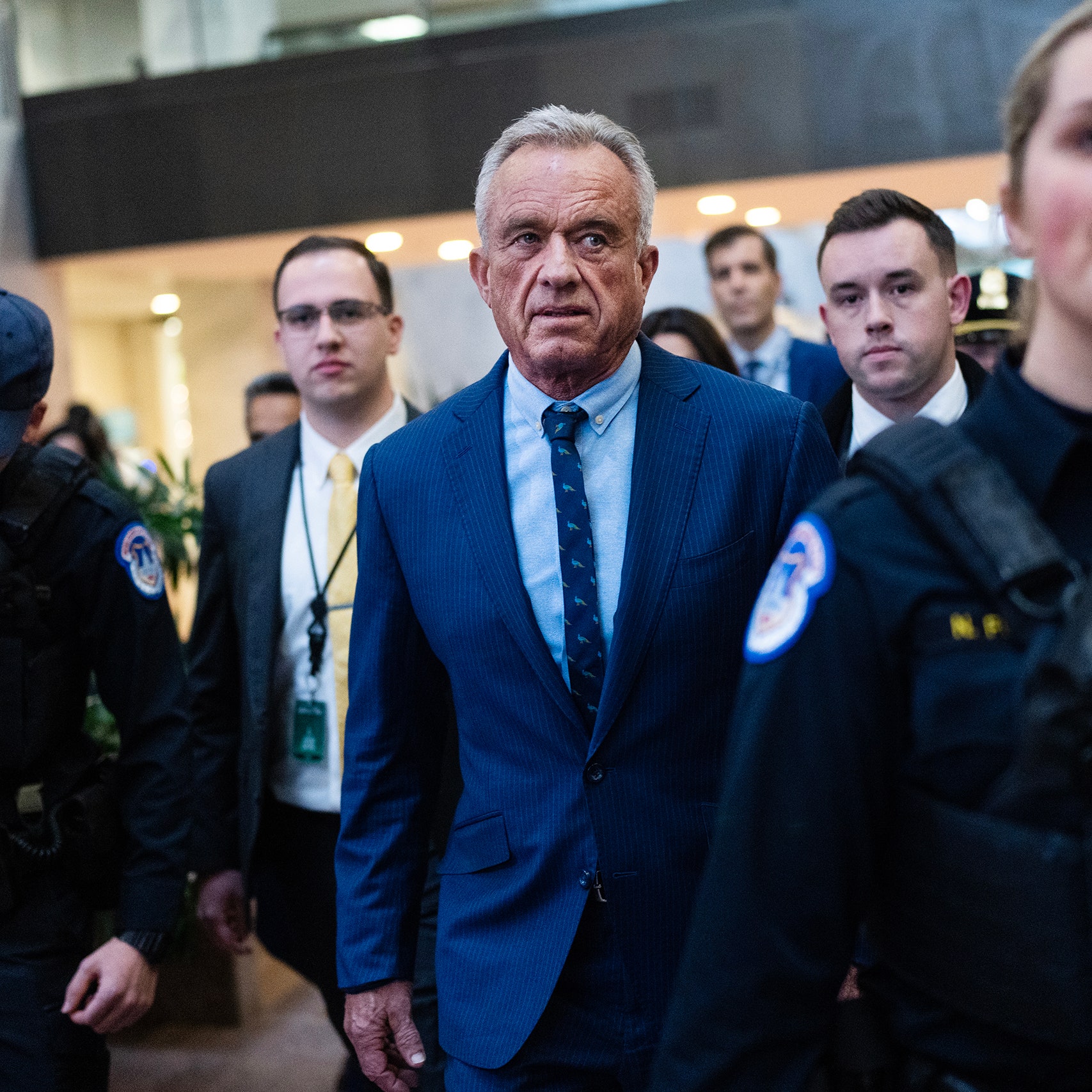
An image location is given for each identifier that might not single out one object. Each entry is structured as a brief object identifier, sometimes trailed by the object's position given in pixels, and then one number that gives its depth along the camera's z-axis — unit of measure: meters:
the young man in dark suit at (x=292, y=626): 2.45
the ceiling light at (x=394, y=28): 7.35
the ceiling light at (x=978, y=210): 6.04
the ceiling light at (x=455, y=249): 8.31
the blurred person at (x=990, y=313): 2.88
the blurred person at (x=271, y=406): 4.15
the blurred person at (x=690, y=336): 3.18
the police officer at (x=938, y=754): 0.91
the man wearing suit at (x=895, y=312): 2.31
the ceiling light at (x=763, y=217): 7.57
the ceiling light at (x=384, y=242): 7.91
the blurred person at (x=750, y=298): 4.00
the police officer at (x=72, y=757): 1.91
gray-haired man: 1.48
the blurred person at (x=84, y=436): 4.44
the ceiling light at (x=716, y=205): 7.21
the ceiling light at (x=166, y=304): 12.09
